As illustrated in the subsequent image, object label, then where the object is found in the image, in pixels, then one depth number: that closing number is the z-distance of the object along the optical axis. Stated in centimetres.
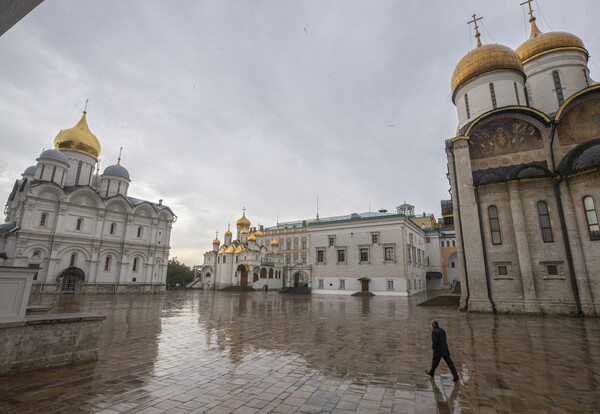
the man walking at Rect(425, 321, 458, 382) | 511
